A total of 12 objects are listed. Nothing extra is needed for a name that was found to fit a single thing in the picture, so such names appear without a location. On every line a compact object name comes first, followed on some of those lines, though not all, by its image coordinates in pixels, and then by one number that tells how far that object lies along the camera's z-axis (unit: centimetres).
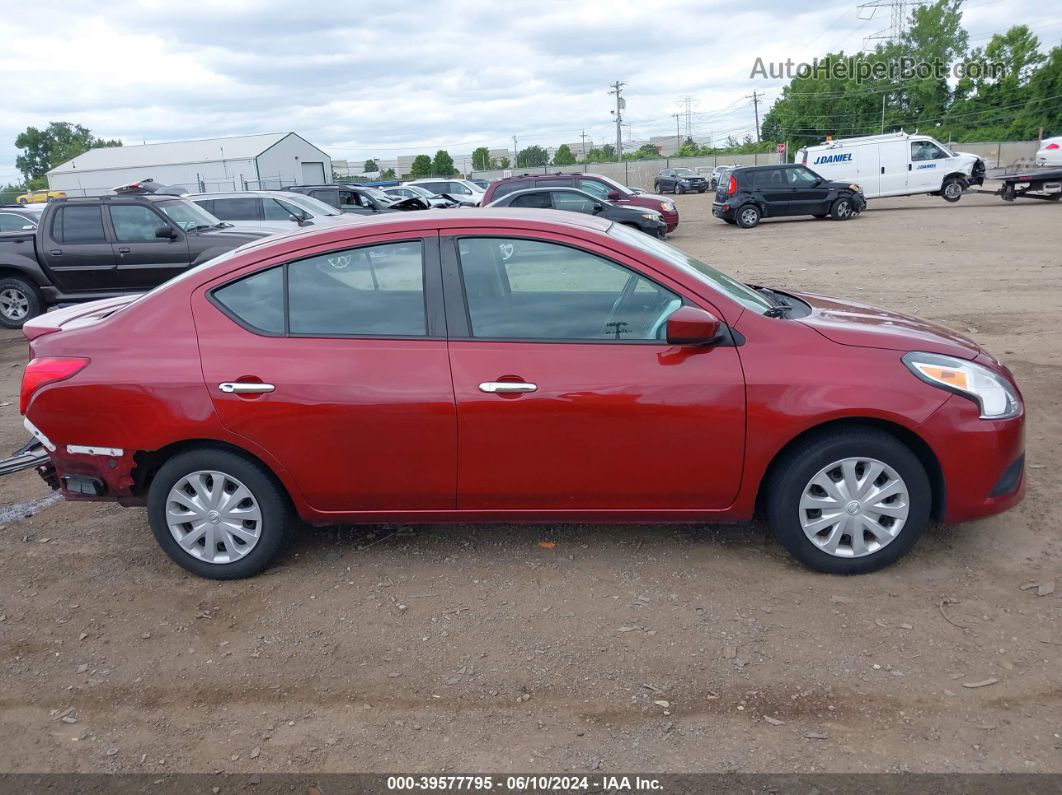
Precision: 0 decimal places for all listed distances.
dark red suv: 1916
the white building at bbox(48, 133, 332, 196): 5362
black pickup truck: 1130
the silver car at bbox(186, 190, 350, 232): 1498
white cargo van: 2667
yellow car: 4106
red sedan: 366
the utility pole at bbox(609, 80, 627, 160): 8406
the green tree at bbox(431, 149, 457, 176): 7175
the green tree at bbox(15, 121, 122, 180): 11244
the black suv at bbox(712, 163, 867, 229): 2419
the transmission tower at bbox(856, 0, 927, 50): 7556
